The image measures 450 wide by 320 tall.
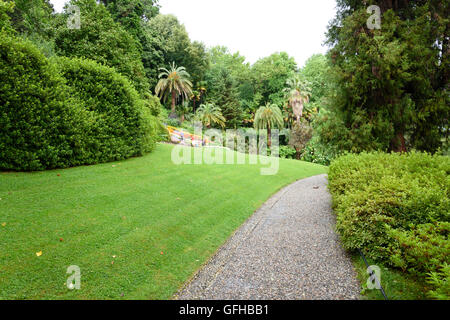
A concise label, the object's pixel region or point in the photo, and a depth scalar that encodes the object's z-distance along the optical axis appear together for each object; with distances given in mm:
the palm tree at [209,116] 33812
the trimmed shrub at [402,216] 3418
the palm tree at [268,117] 30047
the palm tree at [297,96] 33844
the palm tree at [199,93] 41644
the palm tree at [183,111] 36656
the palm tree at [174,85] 35156
